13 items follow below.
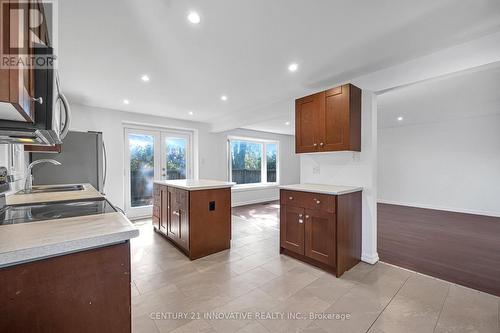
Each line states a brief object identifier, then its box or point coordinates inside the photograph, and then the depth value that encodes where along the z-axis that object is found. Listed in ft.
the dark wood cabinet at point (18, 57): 1.98
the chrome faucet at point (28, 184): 7.57
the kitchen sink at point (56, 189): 7.35
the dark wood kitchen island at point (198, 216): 8.81
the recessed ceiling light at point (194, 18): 5.27
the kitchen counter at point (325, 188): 7.50
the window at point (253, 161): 20.68
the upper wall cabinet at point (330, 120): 8.11
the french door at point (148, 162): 15.24
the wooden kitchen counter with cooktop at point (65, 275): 2.33
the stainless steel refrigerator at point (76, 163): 10.07
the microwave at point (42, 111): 2.69
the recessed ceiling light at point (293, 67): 8.03
